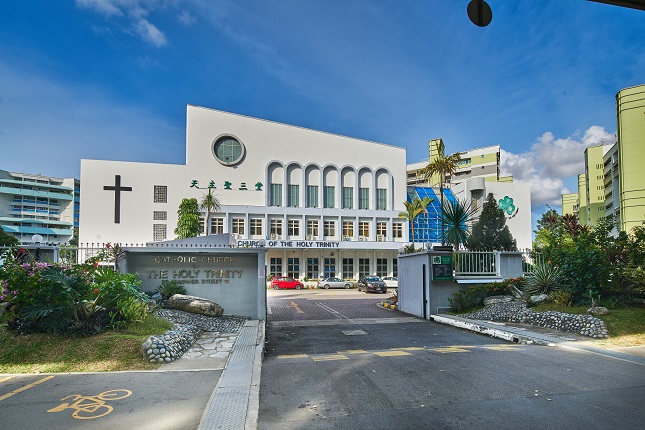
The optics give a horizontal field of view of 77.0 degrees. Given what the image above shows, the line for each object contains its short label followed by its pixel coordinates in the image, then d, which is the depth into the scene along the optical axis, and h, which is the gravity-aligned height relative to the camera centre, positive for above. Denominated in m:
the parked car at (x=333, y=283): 44.44 -5.48
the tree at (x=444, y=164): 26.67 +4.61
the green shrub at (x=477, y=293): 16.42 -2.45
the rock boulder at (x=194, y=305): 13.06 -2.28
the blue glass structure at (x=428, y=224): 52.19 +1.20
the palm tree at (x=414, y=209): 34.79 +2.09
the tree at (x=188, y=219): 41.78 +1.64
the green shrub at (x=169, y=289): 13.73 -1.85
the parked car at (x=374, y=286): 37.03 -4.80
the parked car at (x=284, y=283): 42.19 -5.10
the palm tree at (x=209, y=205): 43.12 +3.18
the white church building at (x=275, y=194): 44.59 +4.78
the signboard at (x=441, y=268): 16.33 -1.41
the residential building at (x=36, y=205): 83.00 +6.58
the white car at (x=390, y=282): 44.25 -5.33
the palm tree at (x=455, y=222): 19.61 +0.55
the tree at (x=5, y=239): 23.78 -0.17
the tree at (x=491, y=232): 33.50 +0.05
